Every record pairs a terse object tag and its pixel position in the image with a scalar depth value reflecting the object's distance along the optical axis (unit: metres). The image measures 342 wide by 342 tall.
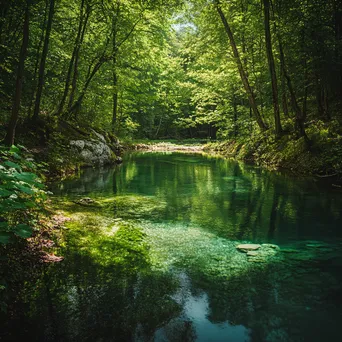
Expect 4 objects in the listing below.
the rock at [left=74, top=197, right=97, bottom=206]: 7.05
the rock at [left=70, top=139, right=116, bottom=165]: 12.95
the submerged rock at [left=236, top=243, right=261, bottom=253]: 4.73
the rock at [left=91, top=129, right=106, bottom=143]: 15.29
